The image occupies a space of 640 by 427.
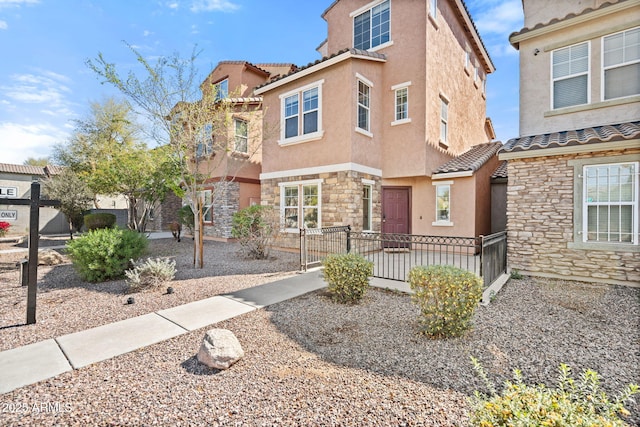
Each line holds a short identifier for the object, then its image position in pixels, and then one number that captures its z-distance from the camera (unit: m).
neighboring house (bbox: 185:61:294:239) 14.69
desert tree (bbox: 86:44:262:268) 7.67
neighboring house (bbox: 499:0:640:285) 6.98
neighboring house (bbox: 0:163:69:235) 19.11
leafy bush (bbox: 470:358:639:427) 1.65
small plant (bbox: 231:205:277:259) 10.27
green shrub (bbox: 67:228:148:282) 6.96
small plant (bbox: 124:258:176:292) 6.26
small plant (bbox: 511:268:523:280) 7.88
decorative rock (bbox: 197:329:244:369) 3.34
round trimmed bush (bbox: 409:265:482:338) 4.15
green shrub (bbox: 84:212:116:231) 14.55
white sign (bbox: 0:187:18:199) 20.73
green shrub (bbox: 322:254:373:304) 5.70
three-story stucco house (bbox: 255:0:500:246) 10.84
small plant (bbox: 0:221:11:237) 16.67
